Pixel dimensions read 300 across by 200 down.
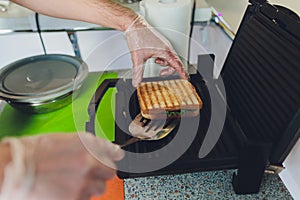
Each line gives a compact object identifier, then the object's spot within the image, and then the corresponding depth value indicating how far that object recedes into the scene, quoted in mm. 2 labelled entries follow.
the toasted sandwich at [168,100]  704
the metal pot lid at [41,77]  849
